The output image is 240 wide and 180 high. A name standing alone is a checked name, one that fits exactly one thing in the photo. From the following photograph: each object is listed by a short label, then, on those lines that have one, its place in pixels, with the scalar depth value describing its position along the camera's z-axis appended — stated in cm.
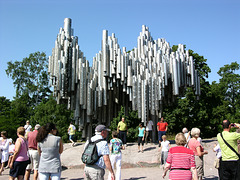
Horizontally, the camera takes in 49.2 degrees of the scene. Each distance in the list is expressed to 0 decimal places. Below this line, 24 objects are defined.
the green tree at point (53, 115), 3432
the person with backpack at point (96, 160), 442
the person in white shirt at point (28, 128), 1435
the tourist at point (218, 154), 675
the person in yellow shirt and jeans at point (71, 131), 1537
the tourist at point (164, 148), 974
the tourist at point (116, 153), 734
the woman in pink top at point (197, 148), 624
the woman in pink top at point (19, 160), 610
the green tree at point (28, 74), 3803
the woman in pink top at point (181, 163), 423
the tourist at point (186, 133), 885
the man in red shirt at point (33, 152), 708
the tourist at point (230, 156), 539
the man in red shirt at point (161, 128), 1362
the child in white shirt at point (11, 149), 1093
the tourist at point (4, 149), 995
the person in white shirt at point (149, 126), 1438
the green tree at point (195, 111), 3072
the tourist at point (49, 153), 470
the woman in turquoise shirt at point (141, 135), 1258
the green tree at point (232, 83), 4409
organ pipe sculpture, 1398
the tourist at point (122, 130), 1305
